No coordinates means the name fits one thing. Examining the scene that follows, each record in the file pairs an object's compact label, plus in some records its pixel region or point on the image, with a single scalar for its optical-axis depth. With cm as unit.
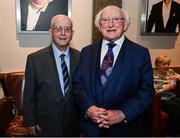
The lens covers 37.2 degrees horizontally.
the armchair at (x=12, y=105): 258
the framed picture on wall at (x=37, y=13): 311
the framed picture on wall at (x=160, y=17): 345
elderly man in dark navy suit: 173
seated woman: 304
